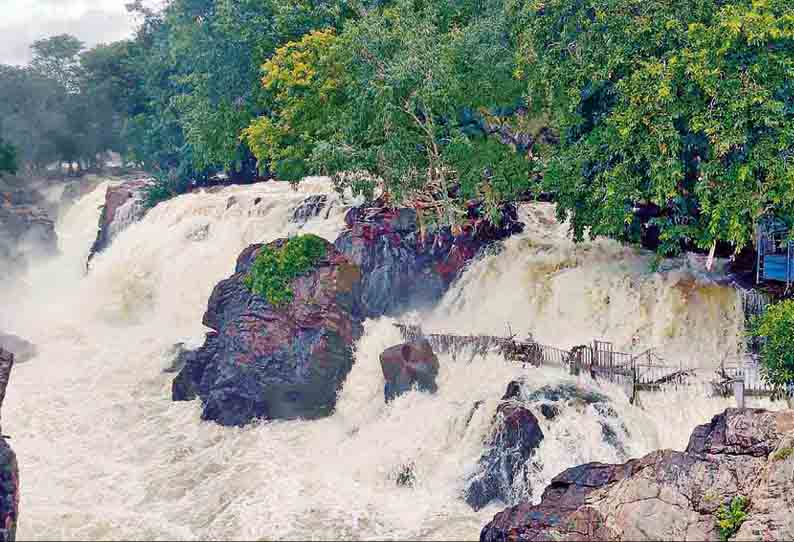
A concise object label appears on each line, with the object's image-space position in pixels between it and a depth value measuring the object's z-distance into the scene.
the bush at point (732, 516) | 14.11
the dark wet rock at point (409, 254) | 28.58
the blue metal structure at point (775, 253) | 21.84
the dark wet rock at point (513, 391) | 20.45
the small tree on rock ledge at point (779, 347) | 17.89
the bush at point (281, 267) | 26.22
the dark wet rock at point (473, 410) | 20.92
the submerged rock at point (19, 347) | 31.73
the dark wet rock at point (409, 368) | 23.30
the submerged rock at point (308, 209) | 34.16
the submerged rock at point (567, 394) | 19.91
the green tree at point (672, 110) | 20.38
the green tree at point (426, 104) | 26.20
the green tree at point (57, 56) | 71.06
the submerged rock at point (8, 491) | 13.62
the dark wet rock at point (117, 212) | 44.31
